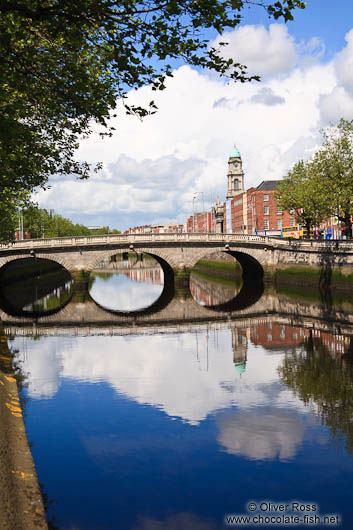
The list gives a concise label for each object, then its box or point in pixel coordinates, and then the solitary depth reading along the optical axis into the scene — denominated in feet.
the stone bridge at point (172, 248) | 180.34
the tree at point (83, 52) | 33.78
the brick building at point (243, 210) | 335.88
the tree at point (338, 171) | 145.59
